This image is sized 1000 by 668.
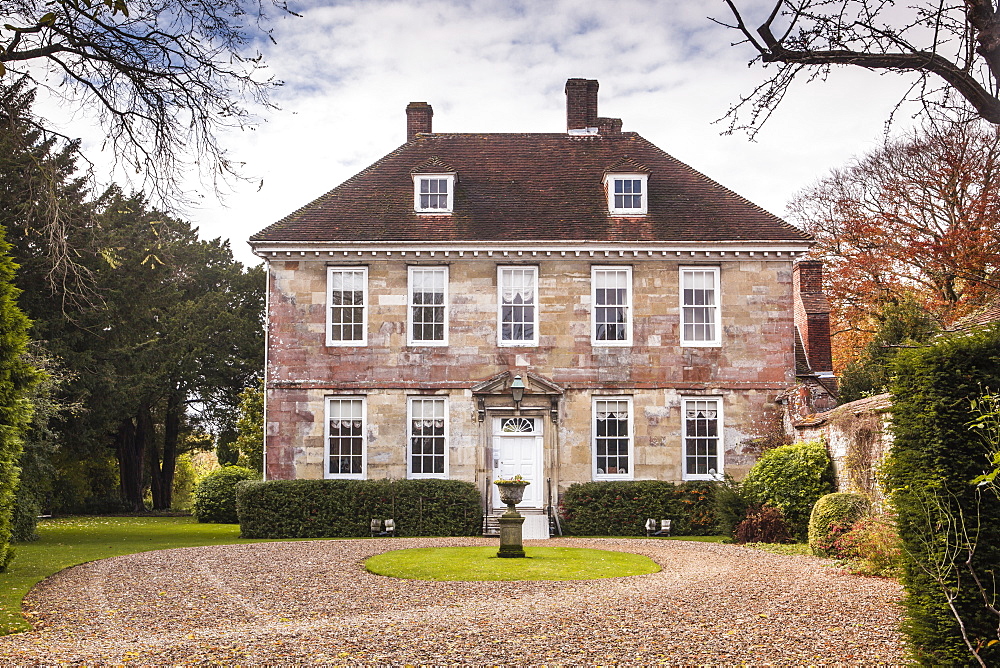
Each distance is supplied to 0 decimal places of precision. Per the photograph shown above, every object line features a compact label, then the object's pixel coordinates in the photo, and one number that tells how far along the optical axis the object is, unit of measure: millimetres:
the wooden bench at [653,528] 22297
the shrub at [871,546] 13570
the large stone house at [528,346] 23766
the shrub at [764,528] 19734
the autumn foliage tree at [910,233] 29312
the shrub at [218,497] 31266
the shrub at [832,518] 16625
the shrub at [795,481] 19703
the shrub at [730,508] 20734
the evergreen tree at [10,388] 13688
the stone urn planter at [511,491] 17312
